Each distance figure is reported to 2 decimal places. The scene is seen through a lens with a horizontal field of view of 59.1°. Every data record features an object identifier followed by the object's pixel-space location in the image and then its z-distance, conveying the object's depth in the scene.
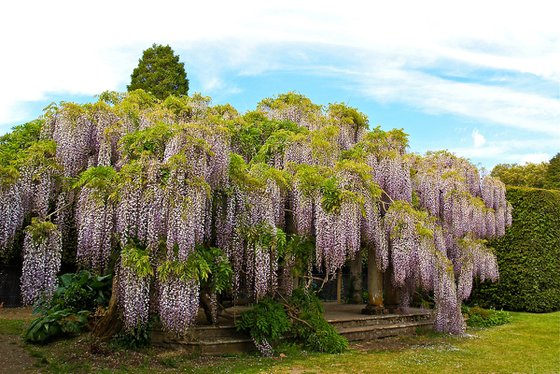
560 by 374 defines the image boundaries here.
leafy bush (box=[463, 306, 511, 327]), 14.52
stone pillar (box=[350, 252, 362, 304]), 16.83
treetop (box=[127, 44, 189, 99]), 25.19
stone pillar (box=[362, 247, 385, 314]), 12.60
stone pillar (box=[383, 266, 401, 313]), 13.09
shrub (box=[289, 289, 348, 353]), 9.58
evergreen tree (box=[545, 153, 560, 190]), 29.99
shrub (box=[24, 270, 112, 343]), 9.23
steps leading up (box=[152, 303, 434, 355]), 8.84
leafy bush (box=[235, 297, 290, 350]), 9.08
